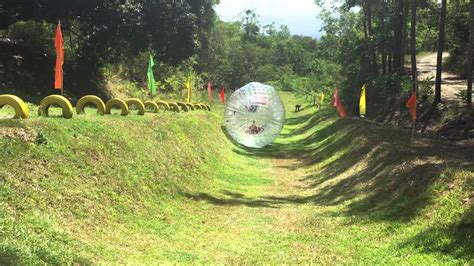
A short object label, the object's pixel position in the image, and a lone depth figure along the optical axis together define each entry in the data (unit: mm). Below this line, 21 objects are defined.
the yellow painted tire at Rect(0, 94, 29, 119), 10422
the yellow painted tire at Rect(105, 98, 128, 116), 15718
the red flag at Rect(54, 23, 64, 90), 13008
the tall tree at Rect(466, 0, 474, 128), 20781
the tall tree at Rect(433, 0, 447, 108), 23375
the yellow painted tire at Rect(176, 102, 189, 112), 25344
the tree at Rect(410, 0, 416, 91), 27956
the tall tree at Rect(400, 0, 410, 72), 30414
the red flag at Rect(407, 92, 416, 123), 14788
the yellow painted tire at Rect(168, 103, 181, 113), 23469
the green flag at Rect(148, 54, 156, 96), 20797
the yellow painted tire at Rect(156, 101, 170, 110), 22467
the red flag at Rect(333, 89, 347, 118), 34388
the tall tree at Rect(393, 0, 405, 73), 31531
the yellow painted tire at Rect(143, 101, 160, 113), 19875
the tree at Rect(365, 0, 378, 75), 36375
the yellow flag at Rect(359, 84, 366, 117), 23917
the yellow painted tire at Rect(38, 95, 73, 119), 11930
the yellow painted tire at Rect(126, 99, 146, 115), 17594
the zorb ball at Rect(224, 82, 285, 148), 17484
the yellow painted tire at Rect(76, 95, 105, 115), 13938
